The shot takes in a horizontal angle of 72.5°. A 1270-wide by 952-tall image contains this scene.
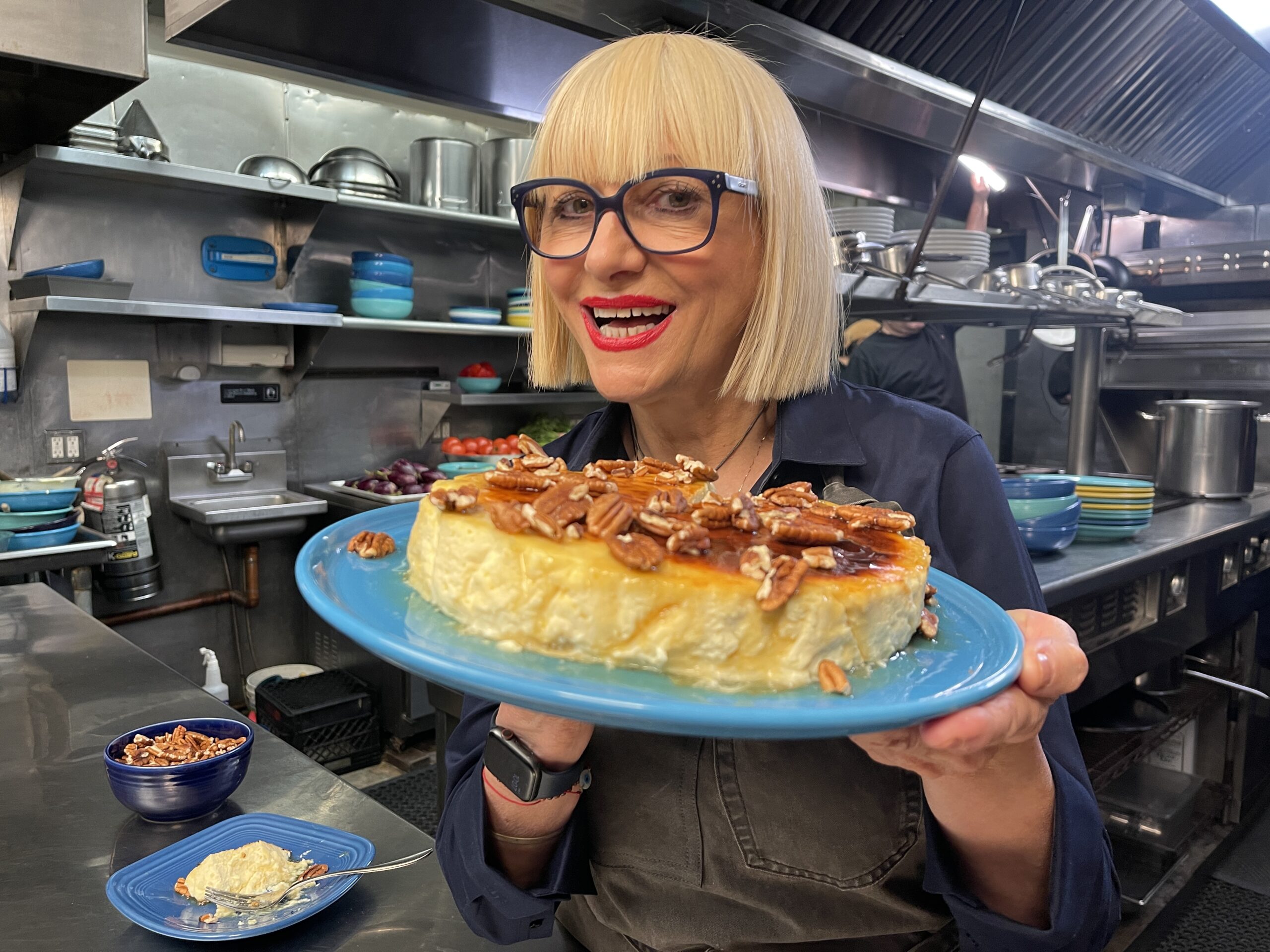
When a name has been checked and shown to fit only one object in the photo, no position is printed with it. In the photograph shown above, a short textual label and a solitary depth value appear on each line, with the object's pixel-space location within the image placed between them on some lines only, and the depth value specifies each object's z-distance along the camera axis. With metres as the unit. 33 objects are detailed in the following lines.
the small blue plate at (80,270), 4.01
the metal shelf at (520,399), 5.36
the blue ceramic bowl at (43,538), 3.54
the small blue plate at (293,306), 4.61
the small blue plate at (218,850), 1.10
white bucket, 4.93
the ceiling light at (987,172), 3.62
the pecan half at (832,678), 0.72
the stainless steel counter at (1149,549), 2.38
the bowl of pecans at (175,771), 1.34
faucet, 4.88
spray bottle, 4.33
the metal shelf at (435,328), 4.84
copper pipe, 4.91
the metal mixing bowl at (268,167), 4.66
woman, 1.15
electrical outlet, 4.45
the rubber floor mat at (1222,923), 3.13
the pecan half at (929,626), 0.86
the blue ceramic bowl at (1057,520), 2.52
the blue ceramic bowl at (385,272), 5.00
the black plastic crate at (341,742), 4.34
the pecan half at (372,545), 1.00
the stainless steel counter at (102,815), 1.15
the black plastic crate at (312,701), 4.33
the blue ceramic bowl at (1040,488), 2.55
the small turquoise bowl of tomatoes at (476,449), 5.46
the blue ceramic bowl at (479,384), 5.50
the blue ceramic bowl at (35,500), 3.59
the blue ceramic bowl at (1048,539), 2.53
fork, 1.13
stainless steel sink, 4.57
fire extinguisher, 4.35
